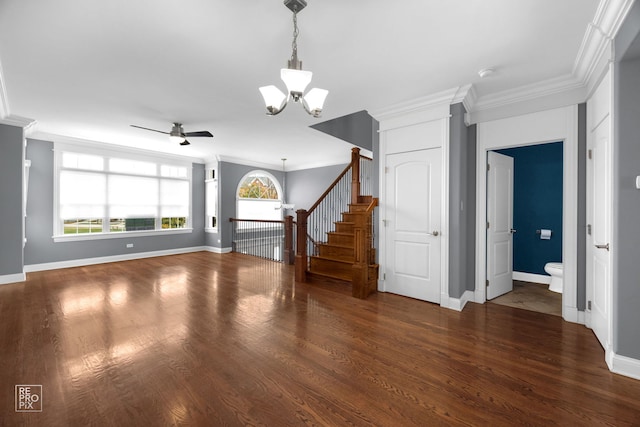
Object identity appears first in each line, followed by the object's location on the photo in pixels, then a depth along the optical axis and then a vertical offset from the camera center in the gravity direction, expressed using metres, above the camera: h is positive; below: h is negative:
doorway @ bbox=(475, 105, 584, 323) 2.99 +0.86
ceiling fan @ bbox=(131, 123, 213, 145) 4.43 +1.30
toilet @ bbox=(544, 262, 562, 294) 3.94 -0.89
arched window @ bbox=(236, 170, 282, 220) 8.33 +0.54
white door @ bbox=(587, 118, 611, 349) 2.35 -0.16
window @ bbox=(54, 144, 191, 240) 5.58 +0.45
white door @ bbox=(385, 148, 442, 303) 3.55 -0.13
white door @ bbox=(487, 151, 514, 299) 3.69 -0.14
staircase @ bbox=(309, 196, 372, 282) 4.38 -0.67
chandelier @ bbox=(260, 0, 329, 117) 1.92 +0.95
